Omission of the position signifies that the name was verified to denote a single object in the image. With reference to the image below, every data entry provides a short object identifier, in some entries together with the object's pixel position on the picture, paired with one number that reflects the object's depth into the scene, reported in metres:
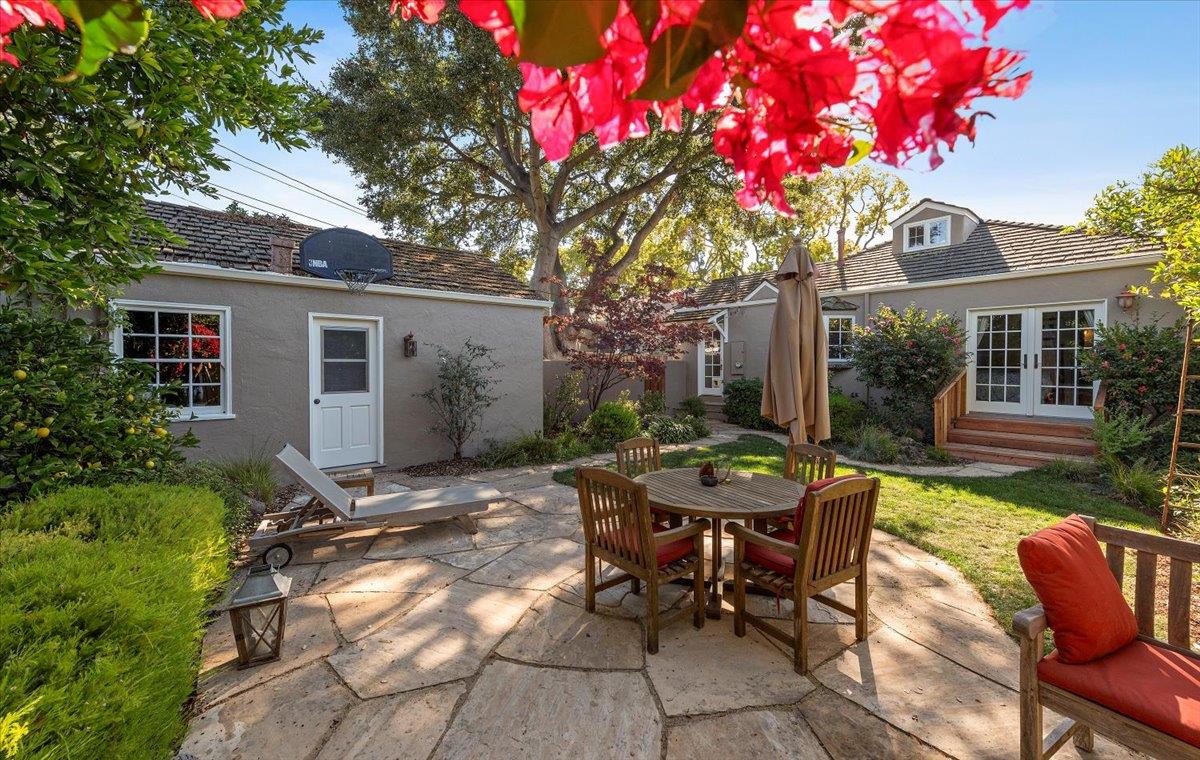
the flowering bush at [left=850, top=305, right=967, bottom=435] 10.09
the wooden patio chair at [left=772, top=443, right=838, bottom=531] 4.43
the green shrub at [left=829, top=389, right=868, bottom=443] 10.56
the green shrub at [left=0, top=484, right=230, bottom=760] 1.39
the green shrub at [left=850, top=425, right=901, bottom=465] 9.01
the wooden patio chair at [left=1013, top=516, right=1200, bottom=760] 1.85
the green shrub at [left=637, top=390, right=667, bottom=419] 13.00
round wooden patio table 3.44
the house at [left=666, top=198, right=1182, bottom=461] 9.49
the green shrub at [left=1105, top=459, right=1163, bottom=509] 6.16
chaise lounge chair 4.56
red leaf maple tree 11.30
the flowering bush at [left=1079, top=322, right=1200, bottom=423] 7.64
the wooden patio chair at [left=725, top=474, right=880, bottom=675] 2.93
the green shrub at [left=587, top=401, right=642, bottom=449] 10.48
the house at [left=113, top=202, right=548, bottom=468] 6.88
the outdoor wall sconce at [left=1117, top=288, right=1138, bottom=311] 8.89
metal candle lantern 2.87
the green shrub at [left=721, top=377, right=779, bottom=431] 12.85
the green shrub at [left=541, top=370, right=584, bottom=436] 11.10
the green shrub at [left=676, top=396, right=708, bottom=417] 13.70
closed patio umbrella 4.75
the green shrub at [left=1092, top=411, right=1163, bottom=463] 7.28
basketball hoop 7.99
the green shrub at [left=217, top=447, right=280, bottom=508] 6.24
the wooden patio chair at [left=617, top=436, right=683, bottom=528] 4.84
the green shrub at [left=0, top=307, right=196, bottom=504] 3.26
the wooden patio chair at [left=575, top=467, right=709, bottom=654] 3.13
